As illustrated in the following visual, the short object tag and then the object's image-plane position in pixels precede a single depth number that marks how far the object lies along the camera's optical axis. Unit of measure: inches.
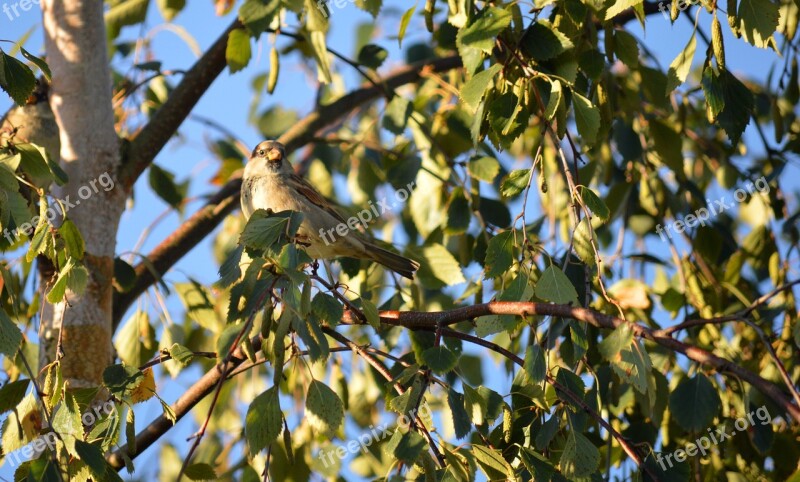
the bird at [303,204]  257.3
